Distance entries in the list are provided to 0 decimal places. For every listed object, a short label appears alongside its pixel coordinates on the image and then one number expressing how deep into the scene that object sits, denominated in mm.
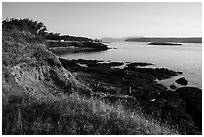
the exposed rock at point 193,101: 15497
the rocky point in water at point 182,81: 28209
